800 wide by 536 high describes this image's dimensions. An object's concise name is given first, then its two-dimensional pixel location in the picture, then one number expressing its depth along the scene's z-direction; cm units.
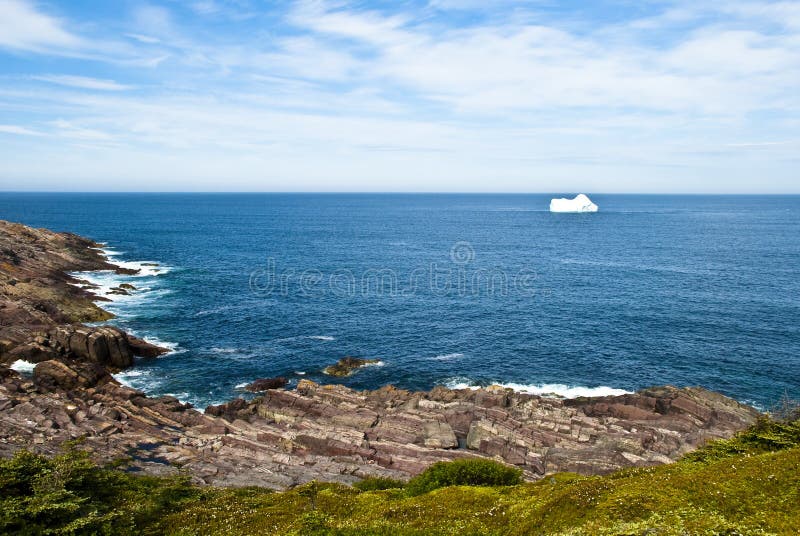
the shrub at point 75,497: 2117
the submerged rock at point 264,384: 6050
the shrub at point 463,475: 3206
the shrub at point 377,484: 3469
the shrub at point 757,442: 2722
